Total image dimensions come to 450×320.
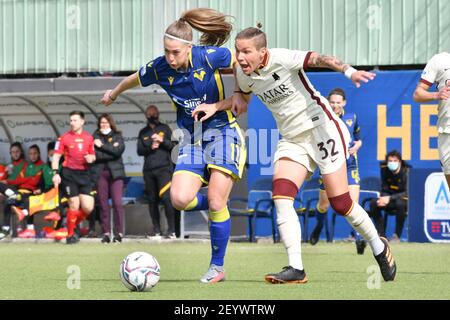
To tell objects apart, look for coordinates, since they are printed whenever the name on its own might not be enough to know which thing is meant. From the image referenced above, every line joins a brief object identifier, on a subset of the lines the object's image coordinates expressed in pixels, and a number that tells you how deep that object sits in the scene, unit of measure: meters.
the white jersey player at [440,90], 9.88
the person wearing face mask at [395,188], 17.34
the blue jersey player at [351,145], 13.31
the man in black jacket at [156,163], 17.86
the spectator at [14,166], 19.36
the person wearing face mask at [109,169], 18.02
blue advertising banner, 18.36
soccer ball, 8.39
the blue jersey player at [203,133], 9.38
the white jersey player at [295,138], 8.90
